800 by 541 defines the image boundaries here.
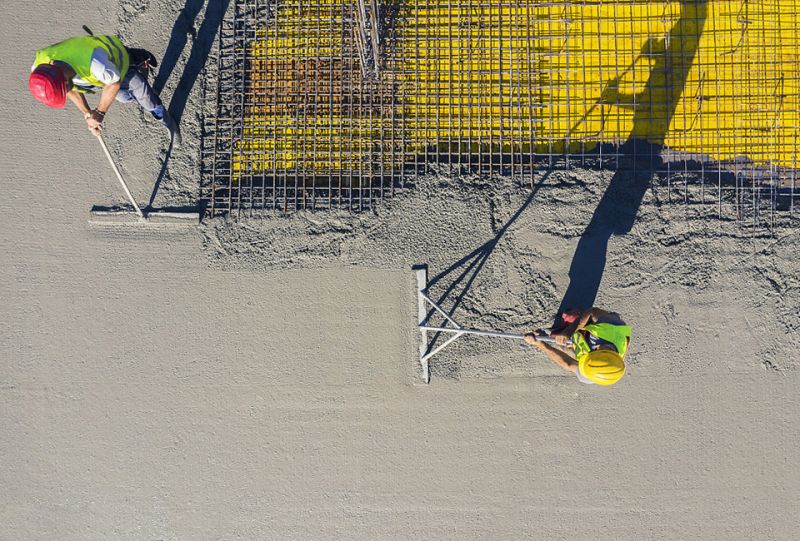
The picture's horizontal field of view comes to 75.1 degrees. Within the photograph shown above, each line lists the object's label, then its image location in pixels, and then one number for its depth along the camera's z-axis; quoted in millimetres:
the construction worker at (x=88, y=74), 4012
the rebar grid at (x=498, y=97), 5234
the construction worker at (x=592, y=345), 4188
